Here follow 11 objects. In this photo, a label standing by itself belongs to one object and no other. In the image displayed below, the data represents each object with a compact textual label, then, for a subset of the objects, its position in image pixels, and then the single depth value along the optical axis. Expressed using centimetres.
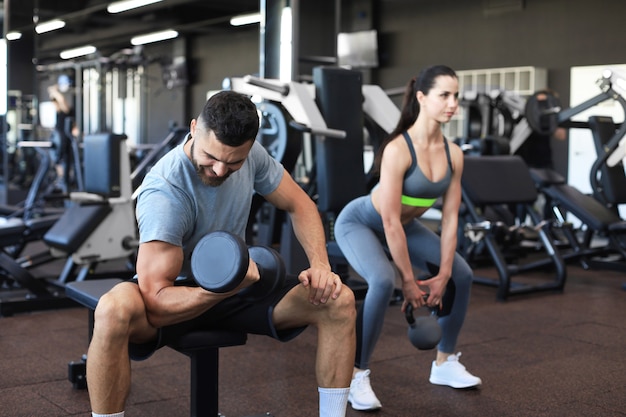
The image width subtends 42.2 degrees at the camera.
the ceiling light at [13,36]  856
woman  263
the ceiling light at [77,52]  1644
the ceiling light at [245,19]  1261
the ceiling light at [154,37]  1437
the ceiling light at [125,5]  1243
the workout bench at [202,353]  195
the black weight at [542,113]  589
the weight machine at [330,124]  408
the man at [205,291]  180
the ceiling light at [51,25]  1478
